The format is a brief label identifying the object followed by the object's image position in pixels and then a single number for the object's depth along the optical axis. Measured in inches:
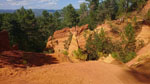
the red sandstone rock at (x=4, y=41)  483.5
